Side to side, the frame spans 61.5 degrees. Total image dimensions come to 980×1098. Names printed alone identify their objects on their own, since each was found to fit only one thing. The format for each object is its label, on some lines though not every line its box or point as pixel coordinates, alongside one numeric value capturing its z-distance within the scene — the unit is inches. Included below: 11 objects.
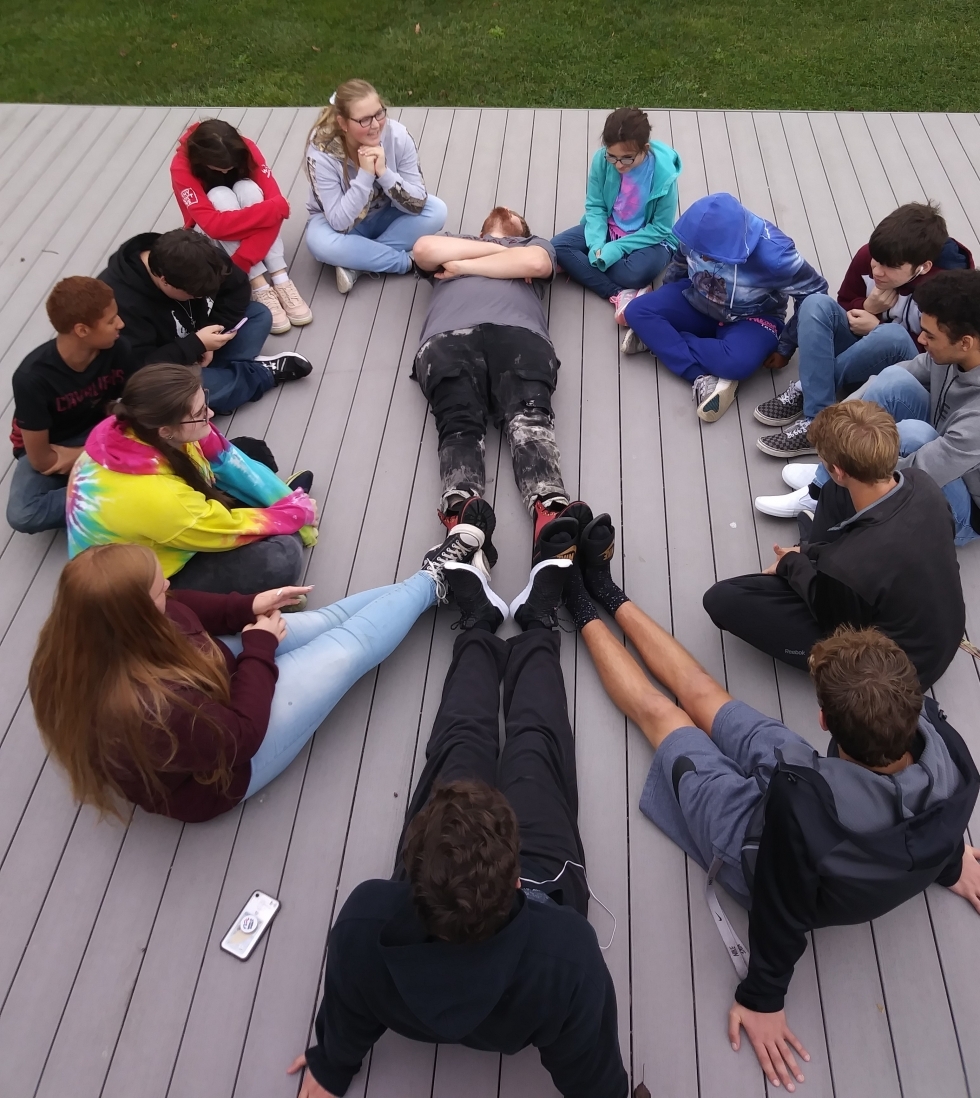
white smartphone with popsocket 84.3
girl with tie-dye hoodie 91.2
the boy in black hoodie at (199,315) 115.3
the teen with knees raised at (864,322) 109.5
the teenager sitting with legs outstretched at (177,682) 71.6
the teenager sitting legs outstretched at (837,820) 68.1
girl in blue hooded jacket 120.9
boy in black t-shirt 102.7
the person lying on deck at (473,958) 55.9
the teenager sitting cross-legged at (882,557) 84.7
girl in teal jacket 137.9
